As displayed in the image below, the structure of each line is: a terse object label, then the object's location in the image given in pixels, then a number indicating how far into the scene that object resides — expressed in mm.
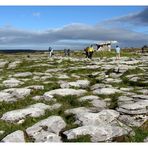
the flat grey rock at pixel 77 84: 8577
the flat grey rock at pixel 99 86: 8413
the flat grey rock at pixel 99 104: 6326
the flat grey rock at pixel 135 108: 5872
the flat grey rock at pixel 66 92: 7498
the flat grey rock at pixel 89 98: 6931
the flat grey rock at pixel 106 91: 7526
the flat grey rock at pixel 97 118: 5452
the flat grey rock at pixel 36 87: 8240
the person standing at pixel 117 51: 20752
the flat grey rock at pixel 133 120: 5581
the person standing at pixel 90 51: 22684
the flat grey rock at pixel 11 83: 8906
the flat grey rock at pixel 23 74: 11286
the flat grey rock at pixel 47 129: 4985
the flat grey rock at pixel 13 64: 15654
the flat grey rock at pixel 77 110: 6035
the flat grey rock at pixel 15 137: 4910
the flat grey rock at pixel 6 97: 7080
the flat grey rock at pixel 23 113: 5872
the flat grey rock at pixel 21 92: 7485
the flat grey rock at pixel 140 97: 6829
